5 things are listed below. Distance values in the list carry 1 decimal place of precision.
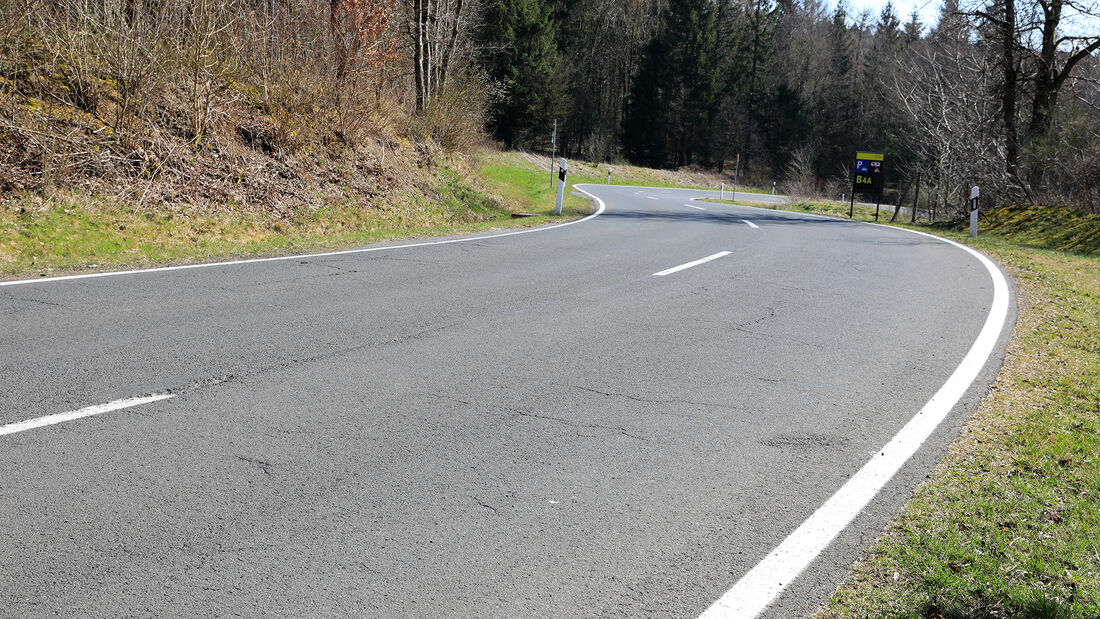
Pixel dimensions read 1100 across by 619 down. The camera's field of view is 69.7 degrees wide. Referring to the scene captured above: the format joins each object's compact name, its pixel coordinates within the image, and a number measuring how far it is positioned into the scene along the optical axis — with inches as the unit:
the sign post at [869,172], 1051.9
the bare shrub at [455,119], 902.4
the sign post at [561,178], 837.2
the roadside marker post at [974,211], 748.6
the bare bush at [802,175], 1982.0
